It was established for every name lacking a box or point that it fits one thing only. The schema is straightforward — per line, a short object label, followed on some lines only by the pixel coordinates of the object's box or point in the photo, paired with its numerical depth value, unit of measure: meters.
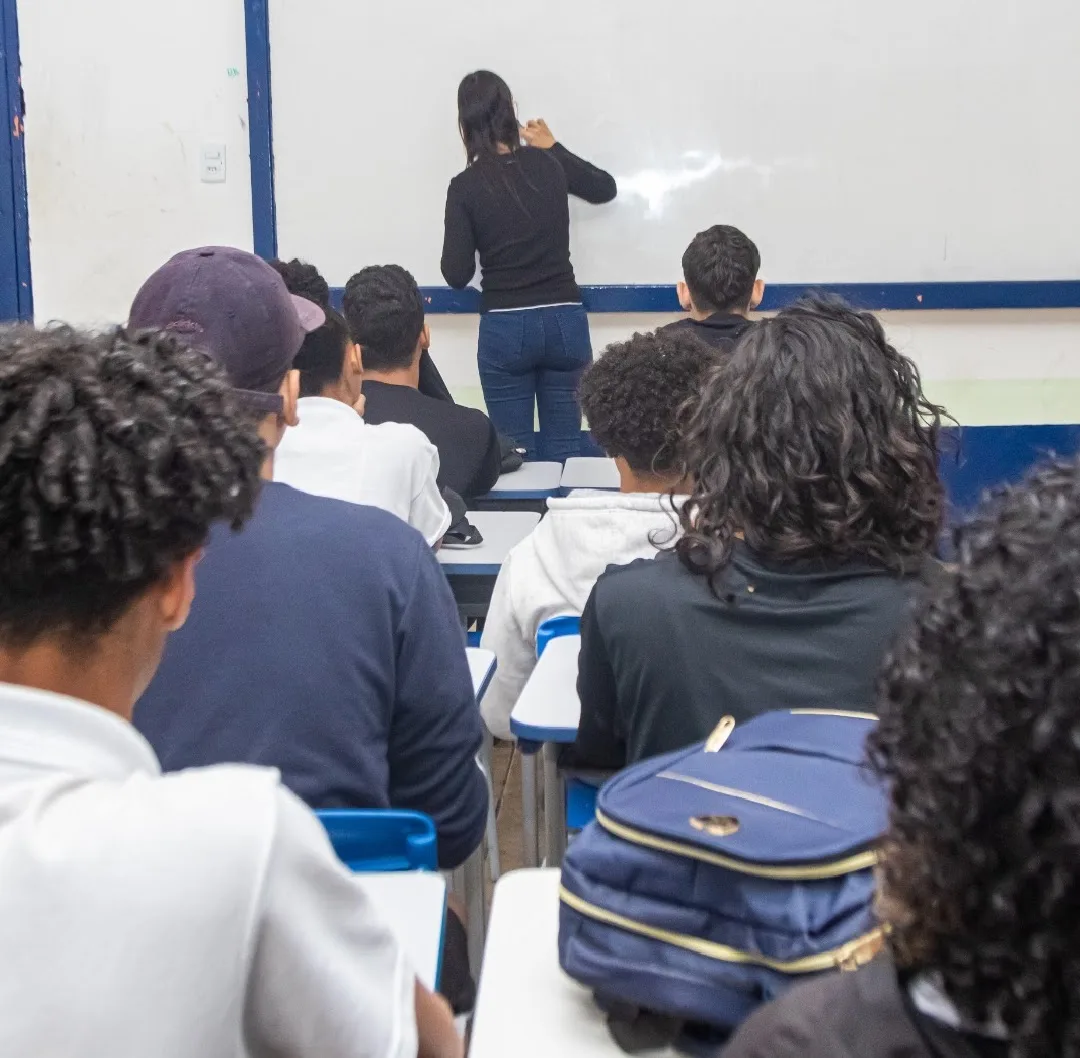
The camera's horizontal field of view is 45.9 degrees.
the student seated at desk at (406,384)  2.86
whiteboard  4.26
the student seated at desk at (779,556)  1.32
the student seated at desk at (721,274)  3.32
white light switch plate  4.51
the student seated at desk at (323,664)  1.24
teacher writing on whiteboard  4.08
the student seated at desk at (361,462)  2.13
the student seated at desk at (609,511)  1.90
